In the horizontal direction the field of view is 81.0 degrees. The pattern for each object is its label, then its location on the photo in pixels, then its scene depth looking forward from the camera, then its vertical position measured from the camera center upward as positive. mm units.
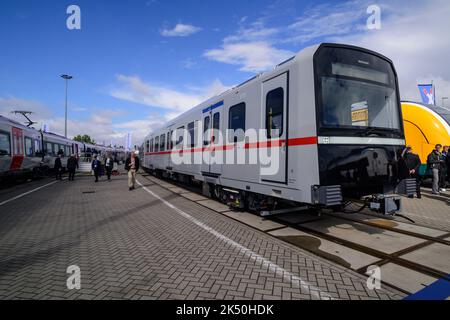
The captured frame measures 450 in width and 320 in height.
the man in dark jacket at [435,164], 9398 -223
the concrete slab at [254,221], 5965 -1536
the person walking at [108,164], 17797 -382
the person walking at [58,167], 17625 -579
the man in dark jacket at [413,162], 9031 -144
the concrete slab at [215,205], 7887 -1514
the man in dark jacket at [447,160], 9848 -84
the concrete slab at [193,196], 9930 -1505
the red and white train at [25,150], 13594 +531
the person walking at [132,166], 12812 -394
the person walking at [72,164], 17406 -369
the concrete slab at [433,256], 3730 -1508
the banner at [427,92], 18250 +4565
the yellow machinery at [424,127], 10852 +1326
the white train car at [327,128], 4516 +558
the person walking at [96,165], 16766 -467
